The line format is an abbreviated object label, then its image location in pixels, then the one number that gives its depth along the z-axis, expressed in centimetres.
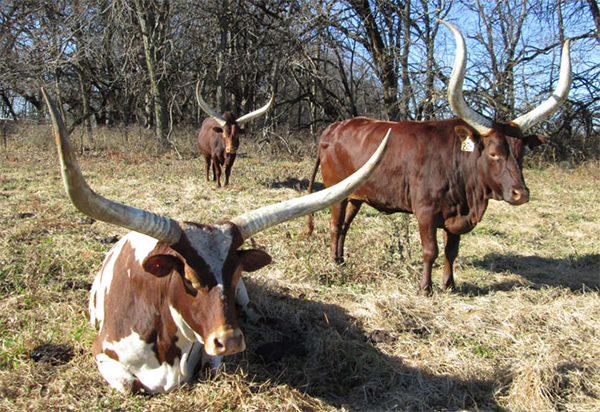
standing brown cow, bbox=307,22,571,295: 406
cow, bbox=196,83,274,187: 971
